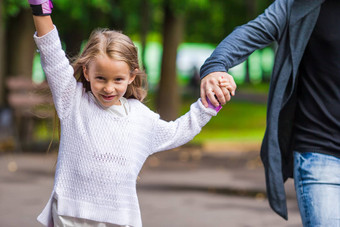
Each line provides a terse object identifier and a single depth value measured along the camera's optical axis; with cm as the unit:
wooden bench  1619
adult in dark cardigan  353
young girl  350
